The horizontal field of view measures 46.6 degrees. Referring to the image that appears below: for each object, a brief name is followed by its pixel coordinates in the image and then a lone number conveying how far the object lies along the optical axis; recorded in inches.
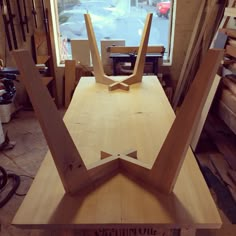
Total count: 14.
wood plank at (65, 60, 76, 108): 146.1
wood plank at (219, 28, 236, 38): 100.7
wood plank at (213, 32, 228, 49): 107.8
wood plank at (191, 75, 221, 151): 106.9
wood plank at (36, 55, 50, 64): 141.5
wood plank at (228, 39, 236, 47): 101.8
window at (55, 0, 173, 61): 147.8
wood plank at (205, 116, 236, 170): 104.1
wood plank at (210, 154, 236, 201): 88.0
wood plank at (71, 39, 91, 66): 147.6
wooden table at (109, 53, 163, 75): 135.8
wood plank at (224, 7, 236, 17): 102.7
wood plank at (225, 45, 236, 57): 99.9
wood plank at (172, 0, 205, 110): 136.5
